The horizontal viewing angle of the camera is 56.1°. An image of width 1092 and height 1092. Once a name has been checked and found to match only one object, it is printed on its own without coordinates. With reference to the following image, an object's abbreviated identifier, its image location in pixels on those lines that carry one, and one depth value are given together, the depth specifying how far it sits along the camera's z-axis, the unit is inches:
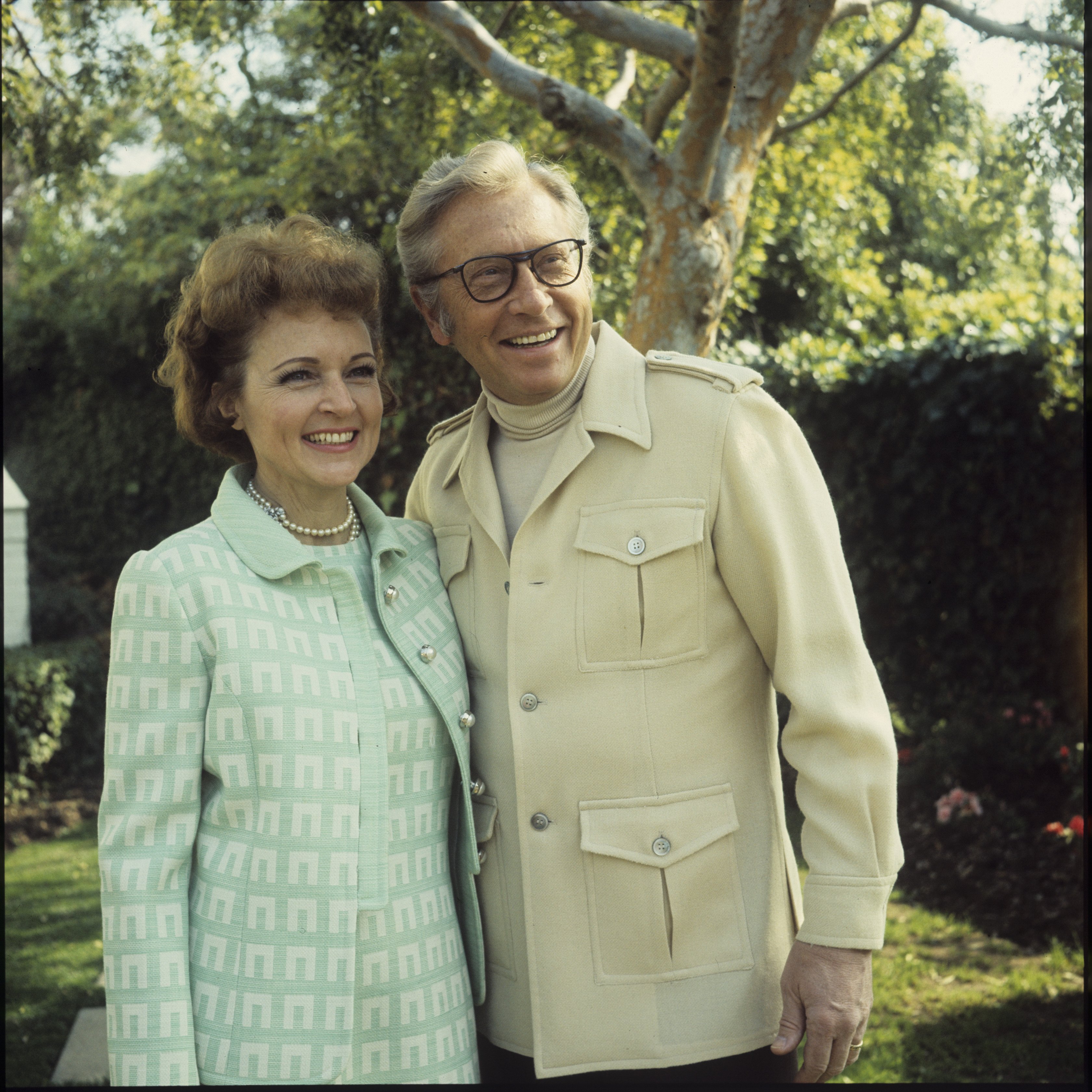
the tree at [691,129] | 123.5
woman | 61.2
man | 62.9
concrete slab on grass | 130.4
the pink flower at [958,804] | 182.7
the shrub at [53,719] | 240.7
